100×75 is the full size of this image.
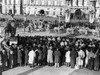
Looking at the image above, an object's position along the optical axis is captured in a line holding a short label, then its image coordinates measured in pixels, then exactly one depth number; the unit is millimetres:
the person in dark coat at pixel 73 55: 15703
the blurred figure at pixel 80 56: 15652
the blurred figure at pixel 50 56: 15892
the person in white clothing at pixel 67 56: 15861
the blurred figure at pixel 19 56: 15809
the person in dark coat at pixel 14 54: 15758
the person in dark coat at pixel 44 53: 16266
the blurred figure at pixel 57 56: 15852
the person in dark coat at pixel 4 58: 15079
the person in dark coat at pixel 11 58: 15461
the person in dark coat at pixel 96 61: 15391
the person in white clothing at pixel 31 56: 15700
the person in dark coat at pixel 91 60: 15414
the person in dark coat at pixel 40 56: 16066
